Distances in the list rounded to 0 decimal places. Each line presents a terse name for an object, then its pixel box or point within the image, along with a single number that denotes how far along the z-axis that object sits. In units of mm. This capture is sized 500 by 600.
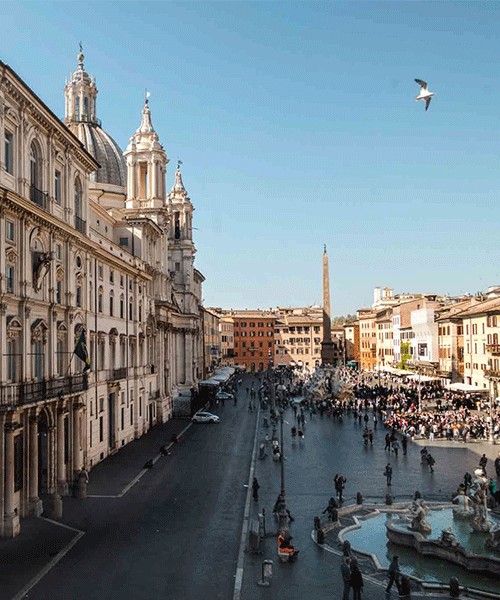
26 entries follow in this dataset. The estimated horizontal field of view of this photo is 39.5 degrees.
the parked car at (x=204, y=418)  56250
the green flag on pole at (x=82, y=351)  27156
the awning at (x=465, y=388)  57031
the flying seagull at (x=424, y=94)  23925
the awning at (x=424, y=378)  78562
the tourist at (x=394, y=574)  18016
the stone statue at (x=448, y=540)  20969
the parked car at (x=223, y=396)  76862
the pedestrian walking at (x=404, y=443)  39678
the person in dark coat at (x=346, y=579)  17217
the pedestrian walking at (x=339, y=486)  27953
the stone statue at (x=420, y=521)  22453
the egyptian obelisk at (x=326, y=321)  92312
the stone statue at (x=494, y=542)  21109
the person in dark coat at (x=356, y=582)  17133
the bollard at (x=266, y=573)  18641
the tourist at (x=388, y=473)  31000
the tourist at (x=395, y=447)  39281
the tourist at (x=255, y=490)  28578
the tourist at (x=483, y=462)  32725
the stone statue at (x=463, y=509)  24469
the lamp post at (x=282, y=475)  25266
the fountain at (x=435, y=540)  19859
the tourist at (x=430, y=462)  34688
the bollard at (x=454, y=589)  17766
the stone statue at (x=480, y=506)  22828
